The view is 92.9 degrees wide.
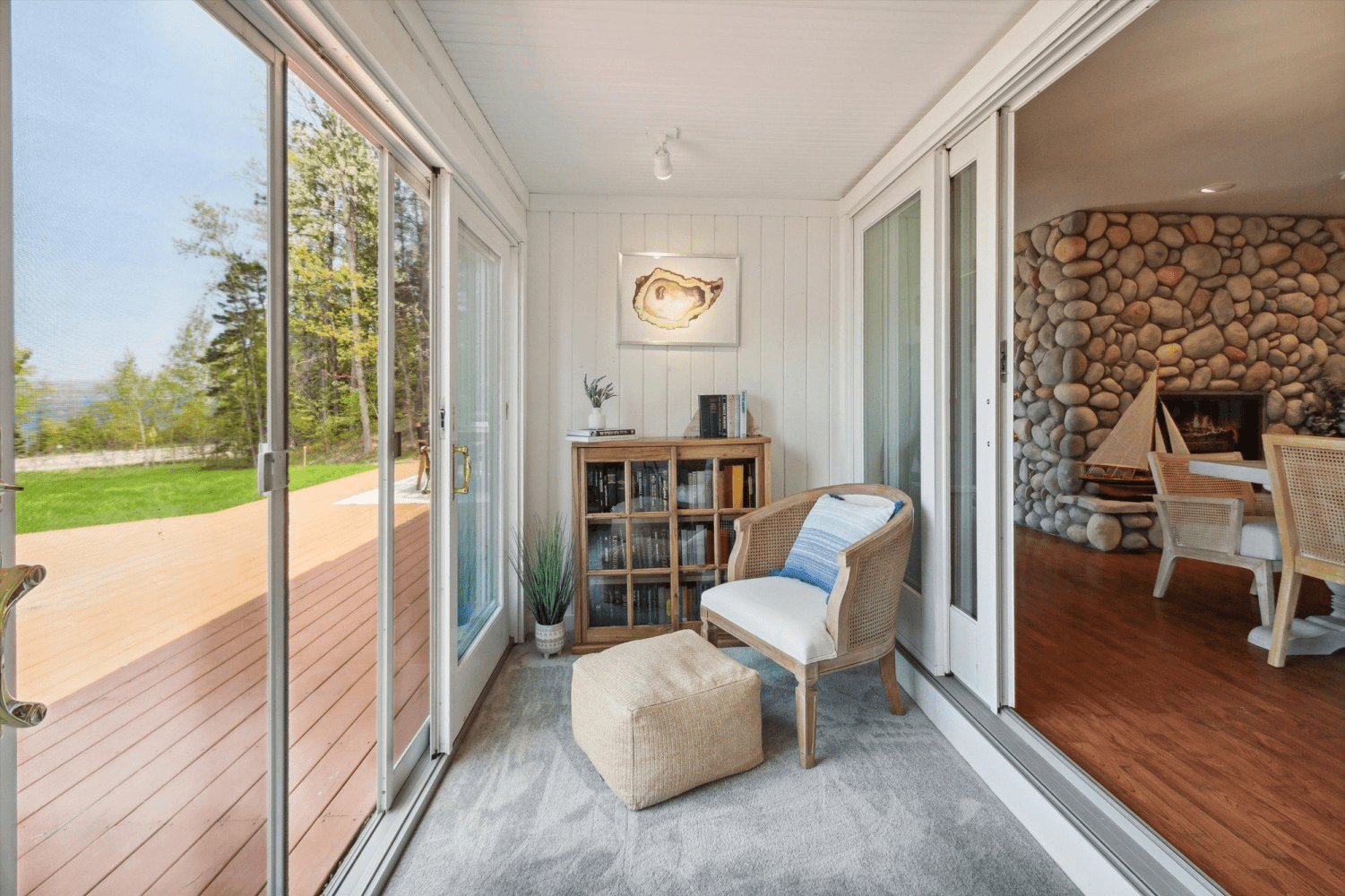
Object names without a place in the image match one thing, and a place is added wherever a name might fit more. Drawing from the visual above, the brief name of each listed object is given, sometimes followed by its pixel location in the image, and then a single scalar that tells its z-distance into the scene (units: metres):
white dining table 2.79
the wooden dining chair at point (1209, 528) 3.04
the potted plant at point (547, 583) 3.06
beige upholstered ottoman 1.92
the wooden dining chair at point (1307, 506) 2.41
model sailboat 4.83
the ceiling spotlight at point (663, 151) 2.62
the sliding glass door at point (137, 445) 0.80
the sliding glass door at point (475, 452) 2.25
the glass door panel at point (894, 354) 2.78
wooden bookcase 3.14
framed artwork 3.42
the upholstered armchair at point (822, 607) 2.20
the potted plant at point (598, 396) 3.27
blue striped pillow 2.50
